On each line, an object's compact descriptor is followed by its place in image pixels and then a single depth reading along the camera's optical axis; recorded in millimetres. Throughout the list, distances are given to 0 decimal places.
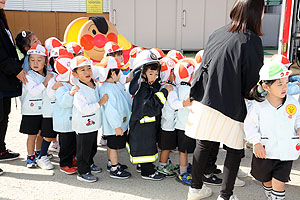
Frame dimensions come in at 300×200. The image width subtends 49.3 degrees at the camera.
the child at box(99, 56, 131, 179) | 3408
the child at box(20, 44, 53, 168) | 3645
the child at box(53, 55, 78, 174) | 3452
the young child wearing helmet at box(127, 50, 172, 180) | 3312
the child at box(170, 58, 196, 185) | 3357
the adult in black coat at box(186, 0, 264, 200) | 2488
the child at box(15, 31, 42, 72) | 3957
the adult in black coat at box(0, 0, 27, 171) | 3598
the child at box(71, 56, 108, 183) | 3287
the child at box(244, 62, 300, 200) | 2600
